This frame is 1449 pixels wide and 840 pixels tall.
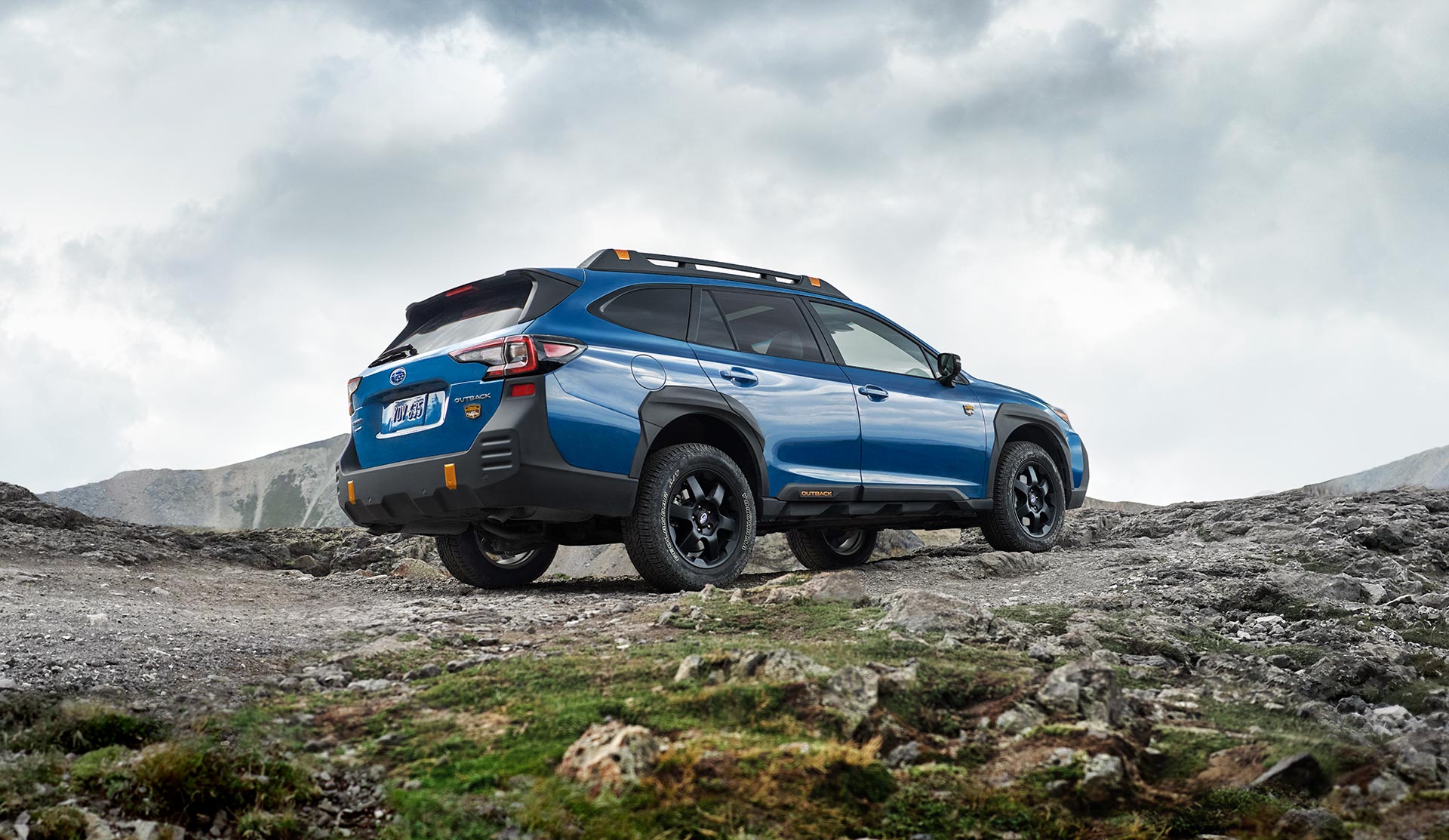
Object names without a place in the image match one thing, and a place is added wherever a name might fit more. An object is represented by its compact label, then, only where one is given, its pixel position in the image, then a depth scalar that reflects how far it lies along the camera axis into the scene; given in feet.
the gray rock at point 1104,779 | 9.13
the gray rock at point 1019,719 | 10.44
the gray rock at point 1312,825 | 8.39
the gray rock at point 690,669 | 11.49
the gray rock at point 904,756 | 9.57
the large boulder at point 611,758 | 8.75
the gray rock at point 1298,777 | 9.17
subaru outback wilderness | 17.92
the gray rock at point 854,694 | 10.29
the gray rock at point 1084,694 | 10.69
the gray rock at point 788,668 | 11.19
